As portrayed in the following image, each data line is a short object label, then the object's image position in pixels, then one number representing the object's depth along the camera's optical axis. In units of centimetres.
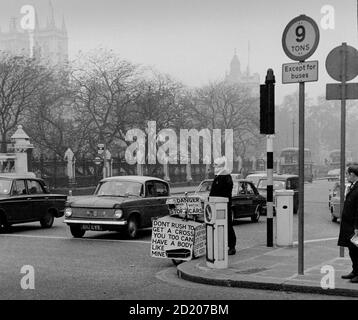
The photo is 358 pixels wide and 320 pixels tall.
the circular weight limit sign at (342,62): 1048
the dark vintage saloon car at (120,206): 1426
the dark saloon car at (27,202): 1590
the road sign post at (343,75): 1049
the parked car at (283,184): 2348
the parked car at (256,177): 2448
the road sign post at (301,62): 872
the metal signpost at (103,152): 3912
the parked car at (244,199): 1858
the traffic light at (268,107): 1207
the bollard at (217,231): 950
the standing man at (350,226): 830
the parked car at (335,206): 1909
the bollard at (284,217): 1253
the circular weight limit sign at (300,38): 882
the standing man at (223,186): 1116
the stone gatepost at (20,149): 3728
